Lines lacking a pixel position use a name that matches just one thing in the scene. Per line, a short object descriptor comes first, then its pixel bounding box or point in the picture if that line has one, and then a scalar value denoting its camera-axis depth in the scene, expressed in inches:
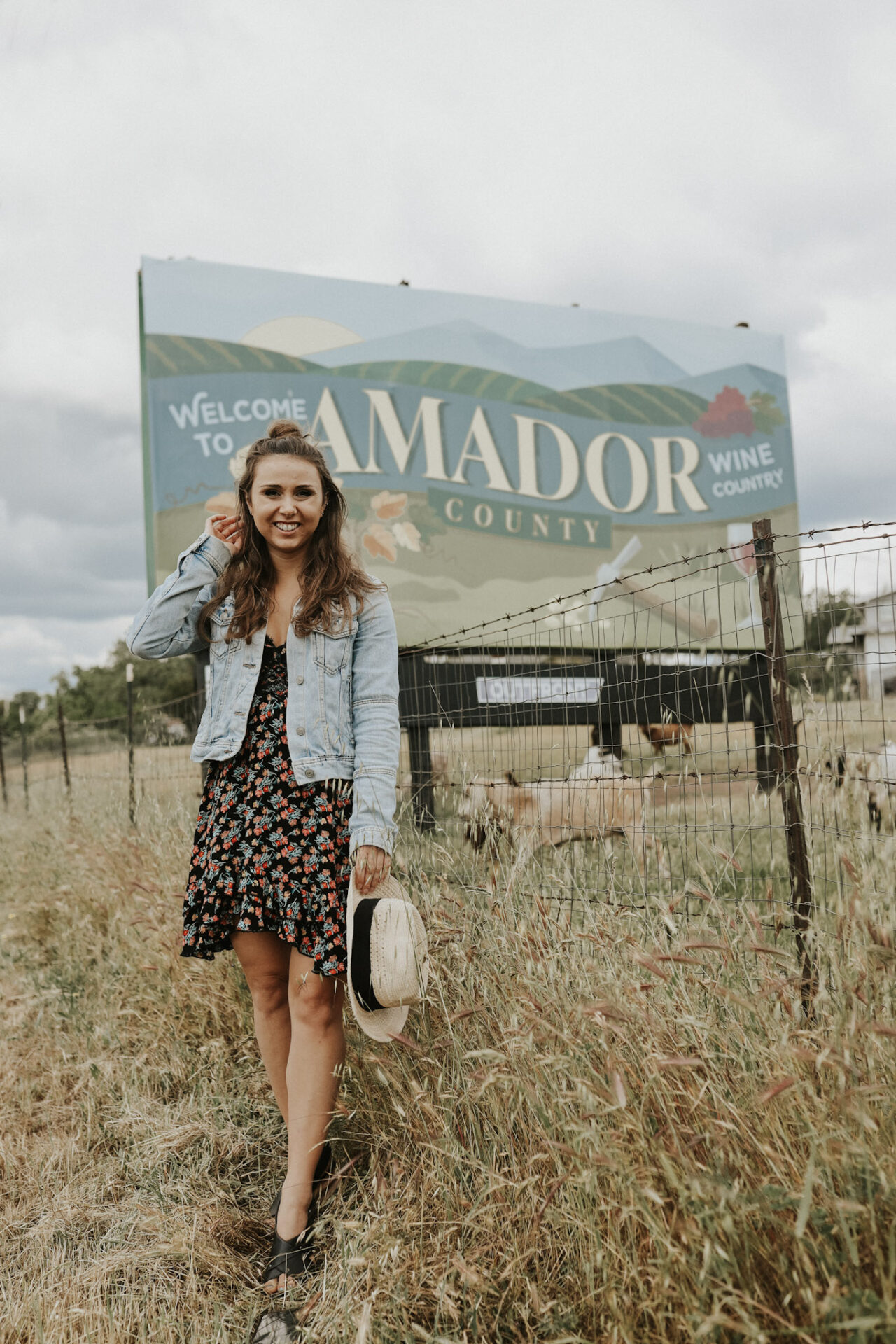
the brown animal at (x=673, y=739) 109.2
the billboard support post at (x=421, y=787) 148.2
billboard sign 273.9
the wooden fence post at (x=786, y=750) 99.3
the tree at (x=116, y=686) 1552.7
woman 88.5
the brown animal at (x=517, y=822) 105.8
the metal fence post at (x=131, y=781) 226.7
